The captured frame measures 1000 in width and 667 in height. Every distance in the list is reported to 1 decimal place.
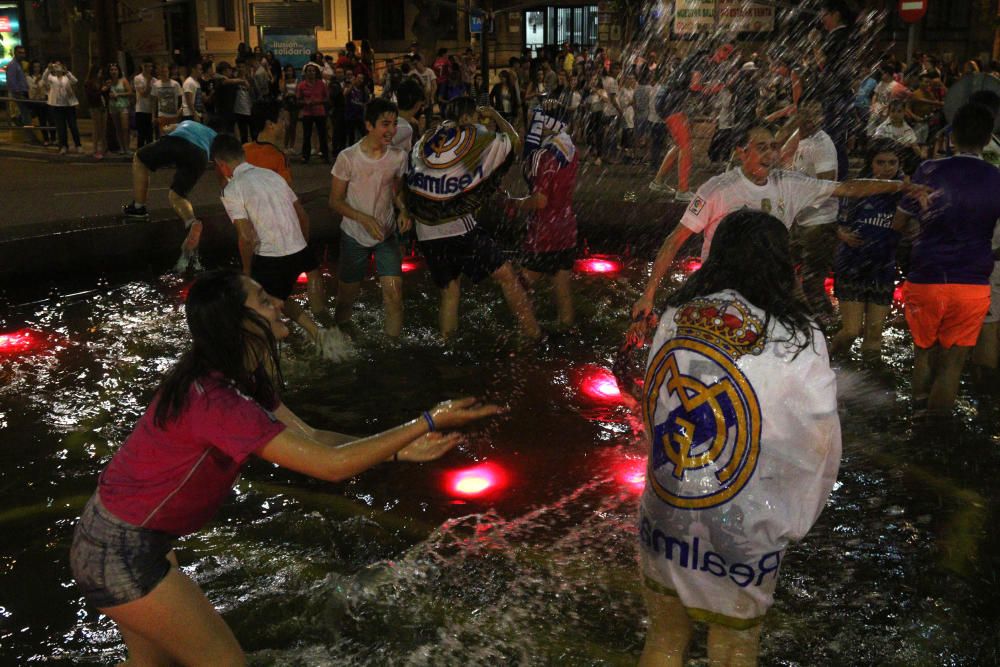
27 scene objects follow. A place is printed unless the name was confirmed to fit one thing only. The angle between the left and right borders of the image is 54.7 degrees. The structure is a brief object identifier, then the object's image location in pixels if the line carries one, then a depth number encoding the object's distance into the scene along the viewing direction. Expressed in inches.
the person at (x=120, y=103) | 700.0
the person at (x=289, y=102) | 730.8
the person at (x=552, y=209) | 300.5
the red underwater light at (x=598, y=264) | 413.8
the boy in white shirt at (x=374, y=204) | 287.0
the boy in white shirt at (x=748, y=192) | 205.0
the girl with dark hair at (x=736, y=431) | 107.5
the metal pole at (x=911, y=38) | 653.9
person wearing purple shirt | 214.1
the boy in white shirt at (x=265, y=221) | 259.6
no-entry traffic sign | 623.2
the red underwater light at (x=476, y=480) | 209.3
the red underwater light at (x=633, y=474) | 211.0
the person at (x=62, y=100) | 721.6
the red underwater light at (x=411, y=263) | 414.9
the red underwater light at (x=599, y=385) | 267.6
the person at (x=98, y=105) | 703.7
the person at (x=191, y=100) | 701.9
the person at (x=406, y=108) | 299.6
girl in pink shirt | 112.9
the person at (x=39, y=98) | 808.3
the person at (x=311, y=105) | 668.7
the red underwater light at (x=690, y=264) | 408.3
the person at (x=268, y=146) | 297.7
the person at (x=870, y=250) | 262.5
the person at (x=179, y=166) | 396.2
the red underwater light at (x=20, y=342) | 304.8
